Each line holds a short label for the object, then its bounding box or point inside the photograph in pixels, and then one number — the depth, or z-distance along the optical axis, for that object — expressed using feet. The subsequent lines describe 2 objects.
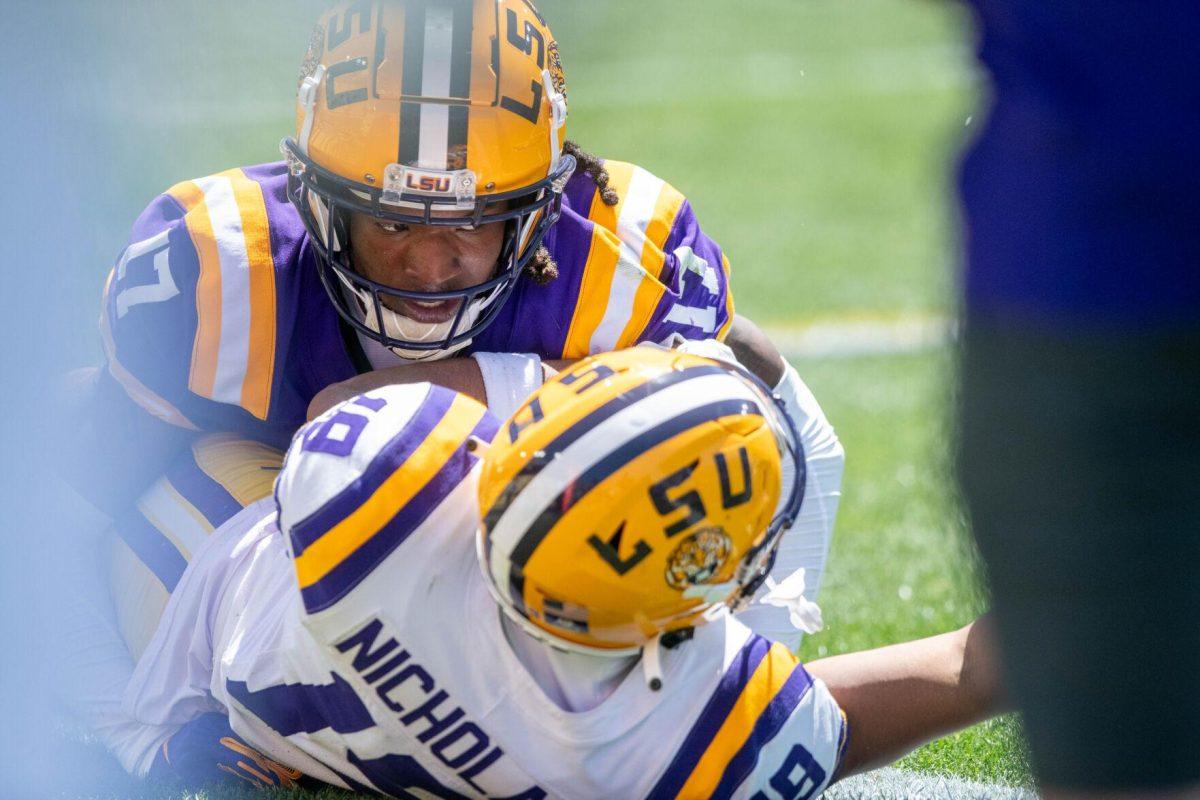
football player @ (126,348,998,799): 36.76
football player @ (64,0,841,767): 37.95
